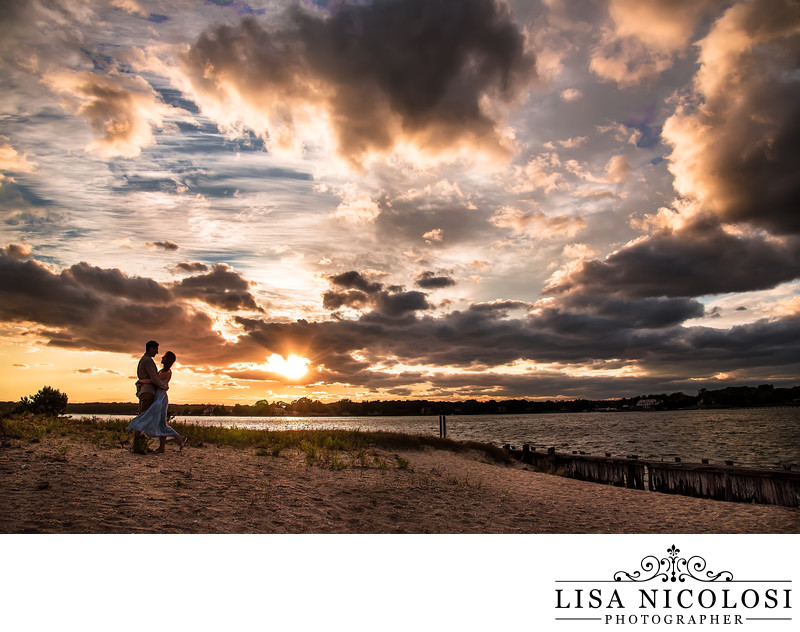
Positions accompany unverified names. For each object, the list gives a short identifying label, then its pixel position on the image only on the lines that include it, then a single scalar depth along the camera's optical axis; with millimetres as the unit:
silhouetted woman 12805
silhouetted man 12719
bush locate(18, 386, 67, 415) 27828
